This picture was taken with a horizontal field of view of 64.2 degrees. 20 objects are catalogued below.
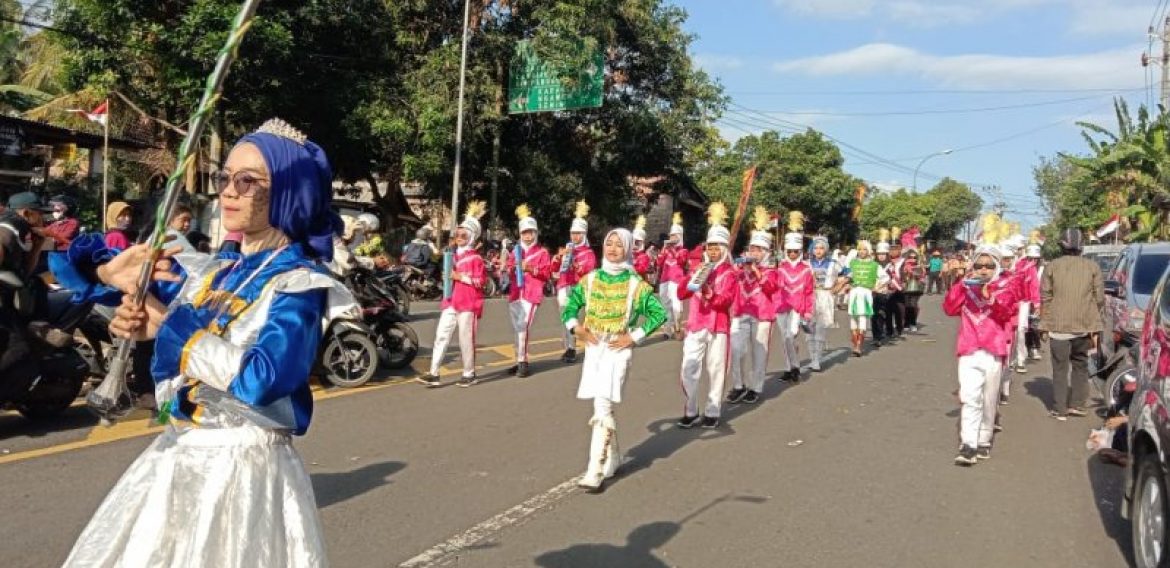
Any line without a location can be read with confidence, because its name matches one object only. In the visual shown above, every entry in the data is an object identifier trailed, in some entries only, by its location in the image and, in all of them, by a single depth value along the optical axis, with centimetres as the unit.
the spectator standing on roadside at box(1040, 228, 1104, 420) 1006
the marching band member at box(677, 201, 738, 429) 848
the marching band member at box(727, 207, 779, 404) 1000
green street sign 2469
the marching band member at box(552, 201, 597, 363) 1279
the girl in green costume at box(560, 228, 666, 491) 660
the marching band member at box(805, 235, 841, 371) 1338
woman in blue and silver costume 237
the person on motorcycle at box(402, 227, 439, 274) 2062
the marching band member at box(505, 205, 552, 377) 1164
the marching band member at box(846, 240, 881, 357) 1534
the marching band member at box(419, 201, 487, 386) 1025
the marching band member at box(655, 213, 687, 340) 1627
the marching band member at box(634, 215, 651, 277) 1567
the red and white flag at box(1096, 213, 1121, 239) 2479
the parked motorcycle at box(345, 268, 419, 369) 1041
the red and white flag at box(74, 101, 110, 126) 1680
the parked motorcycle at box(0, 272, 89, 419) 685
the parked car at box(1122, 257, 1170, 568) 459
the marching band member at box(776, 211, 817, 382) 1215
